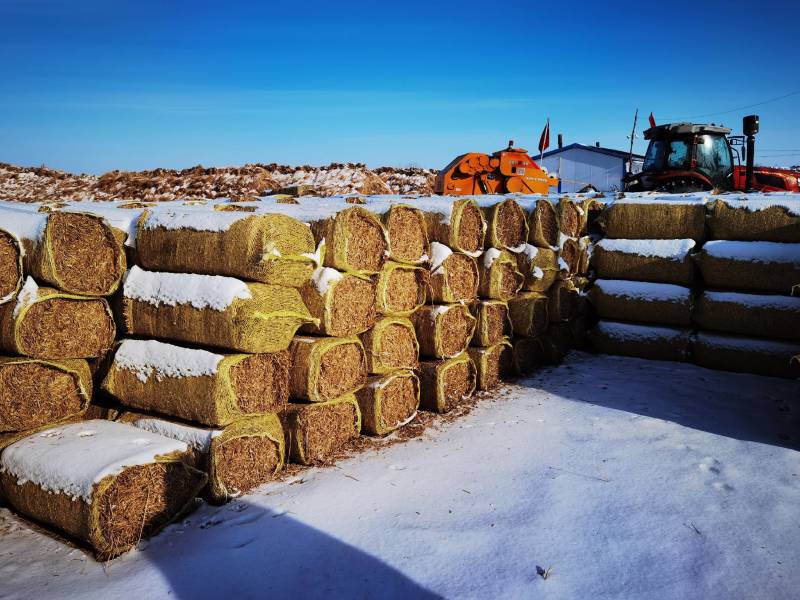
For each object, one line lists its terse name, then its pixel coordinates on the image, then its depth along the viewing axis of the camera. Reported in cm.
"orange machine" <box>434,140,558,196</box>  1351
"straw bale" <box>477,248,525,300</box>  670
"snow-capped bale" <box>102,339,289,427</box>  414
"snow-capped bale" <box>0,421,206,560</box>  348
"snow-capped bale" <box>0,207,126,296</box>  420
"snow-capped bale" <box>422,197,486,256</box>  615
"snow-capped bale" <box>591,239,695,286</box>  772
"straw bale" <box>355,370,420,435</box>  536
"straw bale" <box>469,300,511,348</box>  670
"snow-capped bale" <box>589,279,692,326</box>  773
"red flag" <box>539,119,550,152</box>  1402
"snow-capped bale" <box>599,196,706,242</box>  776
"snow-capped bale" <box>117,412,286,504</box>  412
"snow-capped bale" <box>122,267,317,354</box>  418
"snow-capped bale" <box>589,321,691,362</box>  784
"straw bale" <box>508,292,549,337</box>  736
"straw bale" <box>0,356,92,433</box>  414
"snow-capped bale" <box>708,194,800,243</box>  695
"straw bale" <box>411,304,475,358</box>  601
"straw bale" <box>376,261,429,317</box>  545
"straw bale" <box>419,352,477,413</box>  607
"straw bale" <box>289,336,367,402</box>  469
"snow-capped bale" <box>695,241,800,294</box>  691
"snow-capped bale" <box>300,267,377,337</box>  475
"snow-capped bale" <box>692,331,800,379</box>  699
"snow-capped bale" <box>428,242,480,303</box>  605
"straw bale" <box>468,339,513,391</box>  679
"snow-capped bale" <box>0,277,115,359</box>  411
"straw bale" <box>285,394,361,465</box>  472
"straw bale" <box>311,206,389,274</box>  486
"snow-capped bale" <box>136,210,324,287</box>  427
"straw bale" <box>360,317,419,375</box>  536
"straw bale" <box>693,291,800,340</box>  691
